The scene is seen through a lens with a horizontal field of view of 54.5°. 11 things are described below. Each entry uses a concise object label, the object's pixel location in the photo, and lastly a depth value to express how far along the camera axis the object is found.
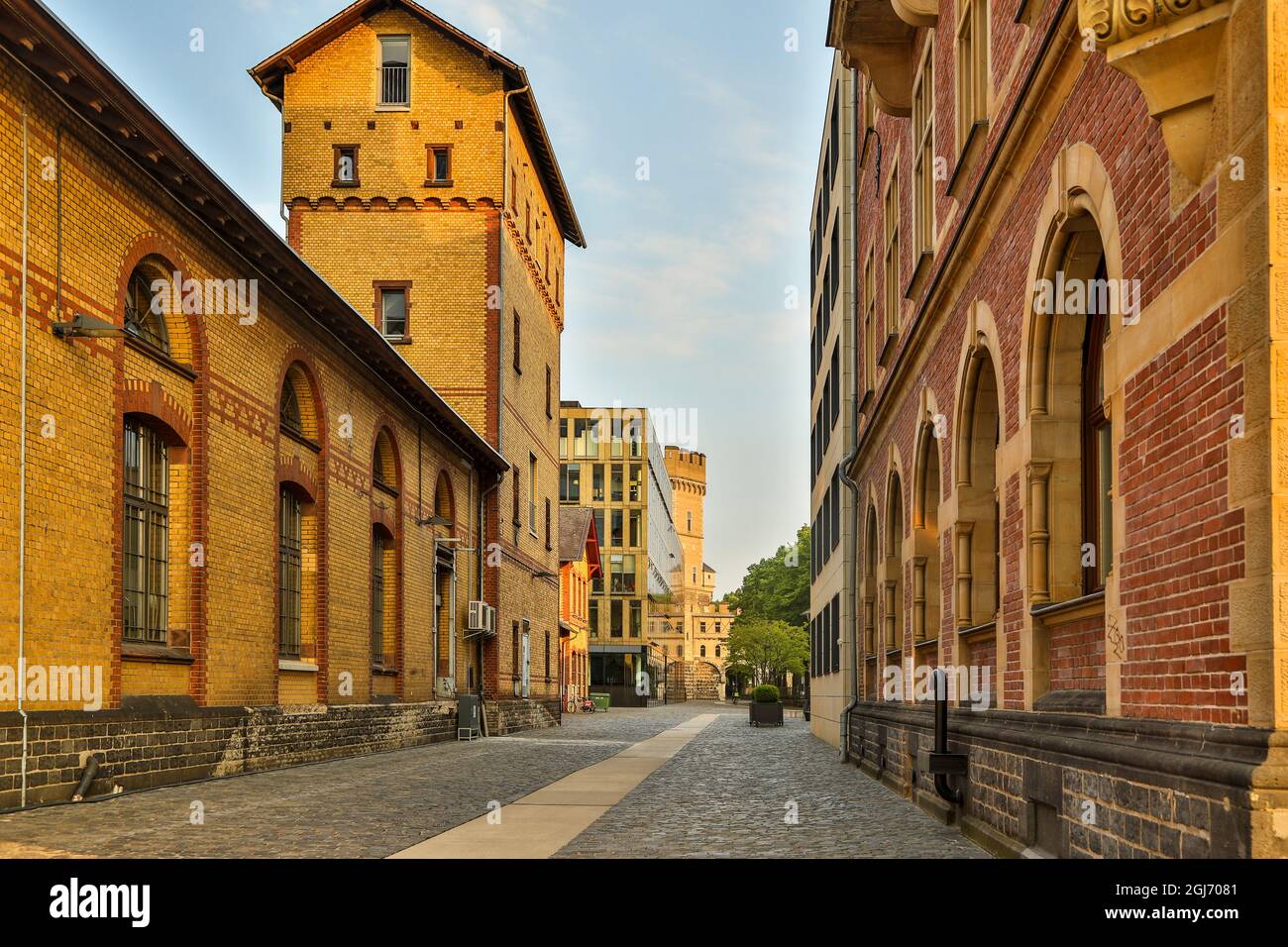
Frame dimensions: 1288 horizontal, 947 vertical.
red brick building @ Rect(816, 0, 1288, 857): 4.88
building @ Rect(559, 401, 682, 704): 77.44
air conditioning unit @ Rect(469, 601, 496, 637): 29.56
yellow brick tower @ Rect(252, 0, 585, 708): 32.59
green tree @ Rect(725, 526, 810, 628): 85.38
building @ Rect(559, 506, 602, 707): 56.80
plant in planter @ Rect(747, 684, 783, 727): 38.38
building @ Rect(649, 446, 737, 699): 110.75
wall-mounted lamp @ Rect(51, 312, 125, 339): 11.73
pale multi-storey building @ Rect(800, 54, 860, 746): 23.20
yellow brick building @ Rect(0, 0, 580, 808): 11.20
